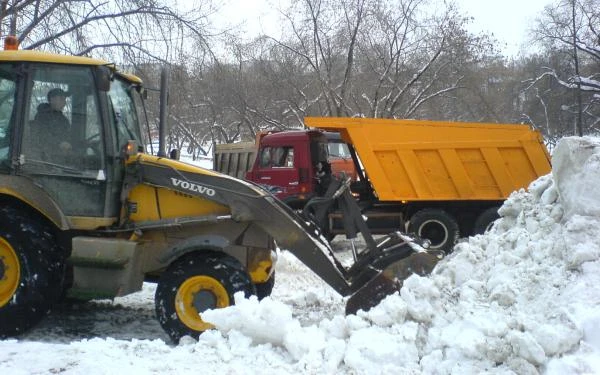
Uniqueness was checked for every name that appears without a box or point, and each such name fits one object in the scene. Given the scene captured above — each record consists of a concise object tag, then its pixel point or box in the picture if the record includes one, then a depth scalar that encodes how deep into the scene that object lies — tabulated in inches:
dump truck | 410.9
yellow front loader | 205.0
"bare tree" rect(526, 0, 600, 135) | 1241.4
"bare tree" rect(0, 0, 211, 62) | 434.0
